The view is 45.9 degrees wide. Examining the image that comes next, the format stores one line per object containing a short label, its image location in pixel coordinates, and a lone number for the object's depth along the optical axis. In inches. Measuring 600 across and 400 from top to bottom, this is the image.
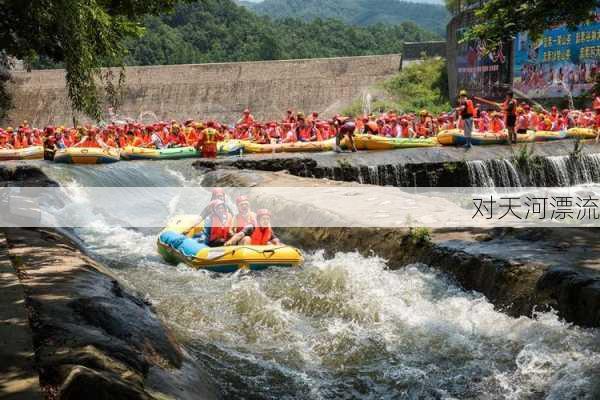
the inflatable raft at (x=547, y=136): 884.0
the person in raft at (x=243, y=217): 418.9
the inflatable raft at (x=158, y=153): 834.2
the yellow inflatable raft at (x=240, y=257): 394.3
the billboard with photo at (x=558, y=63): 1032.8
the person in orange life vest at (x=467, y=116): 801.6
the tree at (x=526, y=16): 356.8
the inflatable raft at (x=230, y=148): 859.4
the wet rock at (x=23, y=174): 679.1
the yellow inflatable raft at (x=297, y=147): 850.1
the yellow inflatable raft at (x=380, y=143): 808.3
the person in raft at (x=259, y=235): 412.8
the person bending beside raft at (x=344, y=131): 787.4
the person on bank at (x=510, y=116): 804.0
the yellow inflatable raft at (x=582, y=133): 903.5
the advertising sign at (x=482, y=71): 1165.1
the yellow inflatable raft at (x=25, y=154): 870.4
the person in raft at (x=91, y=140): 828.6
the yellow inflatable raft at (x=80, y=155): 772.6
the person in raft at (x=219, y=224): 423.2
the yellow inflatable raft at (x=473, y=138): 829.2
